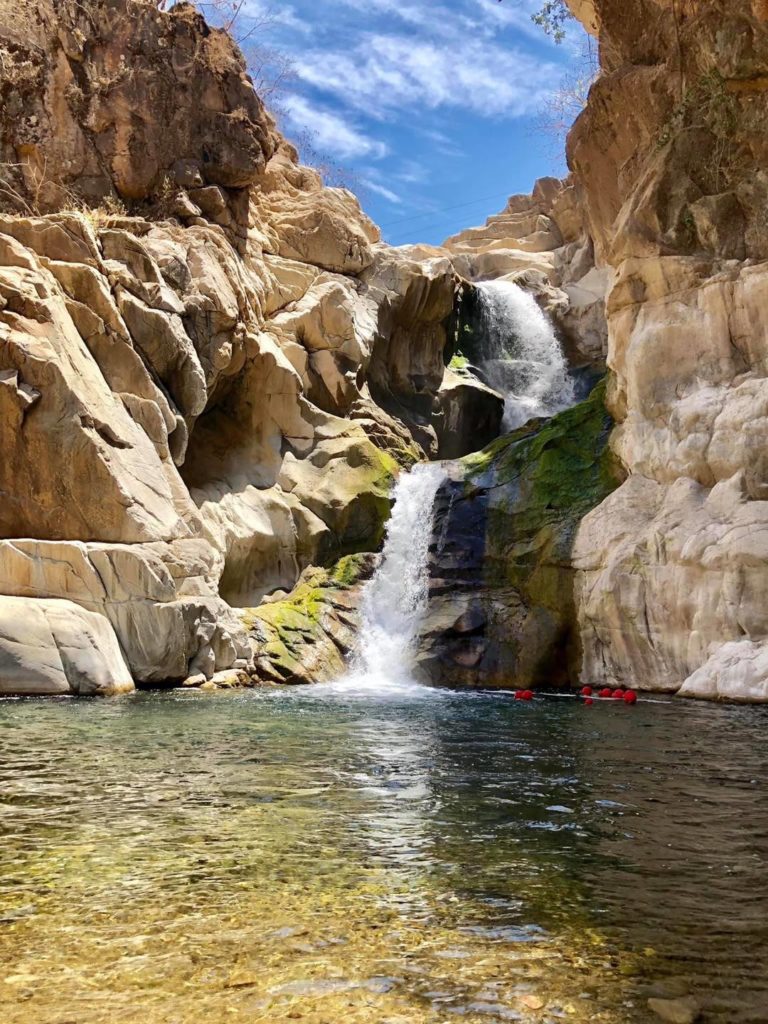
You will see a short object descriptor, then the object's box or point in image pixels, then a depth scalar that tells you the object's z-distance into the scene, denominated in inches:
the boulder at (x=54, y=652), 589.9
